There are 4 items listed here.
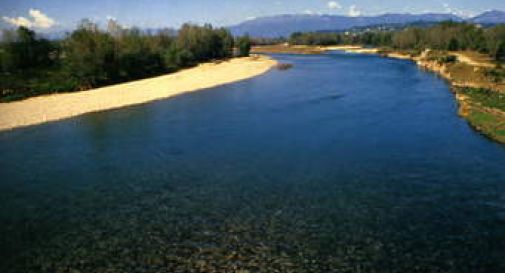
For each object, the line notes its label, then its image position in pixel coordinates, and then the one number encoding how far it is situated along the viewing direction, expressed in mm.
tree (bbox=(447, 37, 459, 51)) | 126750
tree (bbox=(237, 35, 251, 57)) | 140875
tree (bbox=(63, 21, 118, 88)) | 68375
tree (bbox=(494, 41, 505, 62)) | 90500
